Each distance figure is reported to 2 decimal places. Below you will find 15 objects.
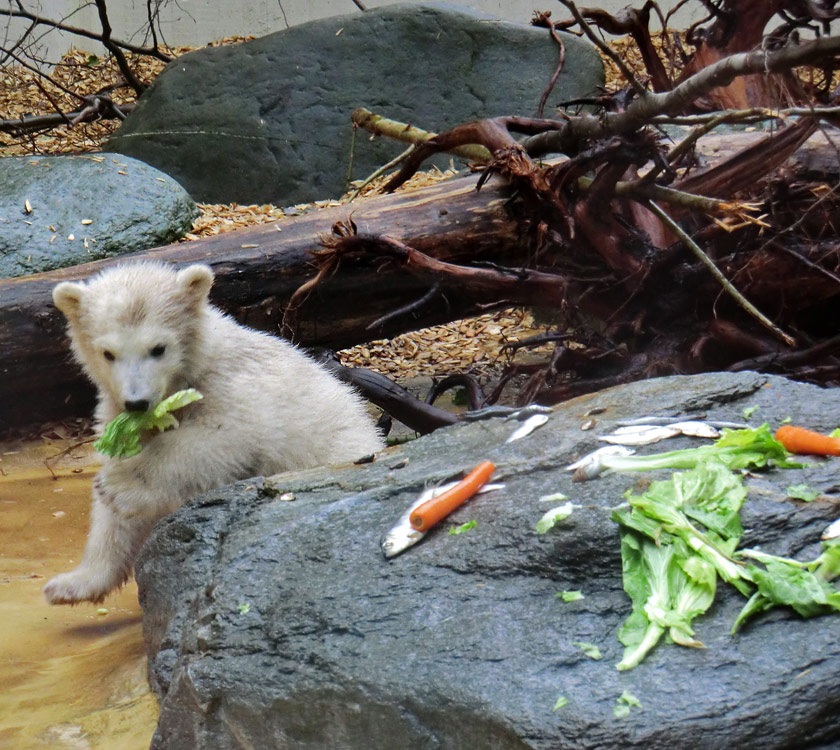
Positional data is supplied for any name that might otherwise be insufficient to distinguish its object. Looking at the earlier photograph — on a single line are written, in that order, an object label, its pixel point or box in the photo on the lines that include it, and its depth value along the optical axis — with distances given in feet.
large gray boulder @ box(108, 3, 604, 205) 68.13
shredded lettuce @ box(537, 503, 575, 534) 16.25
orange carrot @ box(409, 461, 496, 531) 17.57
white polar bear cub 24.80
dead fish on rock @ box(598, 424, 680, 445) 19.11
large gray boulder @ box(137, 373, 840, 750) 12.59
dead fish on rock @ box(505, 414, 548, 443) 21.53
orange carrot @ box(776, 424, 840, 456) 17.80
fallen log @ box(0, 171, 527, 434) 37.40
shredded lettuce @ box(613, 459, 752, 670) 13.74
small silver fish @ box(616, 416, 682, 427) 19.95
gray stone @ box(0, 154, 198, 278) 47.50
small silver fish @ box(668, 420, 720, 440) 19.04
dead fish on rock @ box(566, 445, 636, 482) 17.80
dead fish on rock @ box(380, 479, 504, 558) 17.33
